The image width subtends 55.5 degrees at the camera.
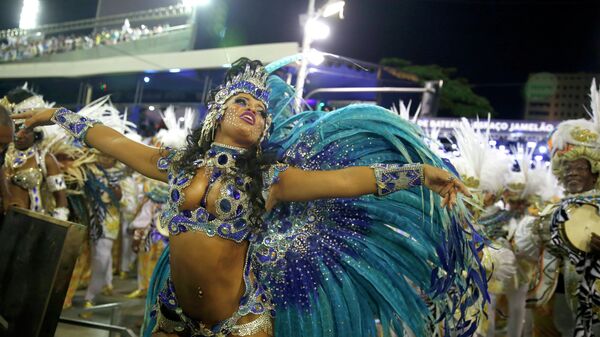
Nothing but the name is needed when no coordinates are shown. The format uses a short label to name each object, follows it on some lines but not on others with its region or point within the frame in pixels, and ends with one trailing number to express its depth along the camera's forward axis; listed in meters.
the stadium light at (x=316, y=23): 10.24
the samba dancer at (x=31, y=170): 5.00
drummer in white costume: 4.54
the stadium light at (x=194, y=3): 14.29
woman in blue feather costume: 2.77
